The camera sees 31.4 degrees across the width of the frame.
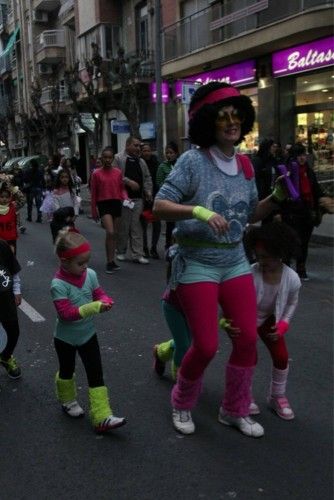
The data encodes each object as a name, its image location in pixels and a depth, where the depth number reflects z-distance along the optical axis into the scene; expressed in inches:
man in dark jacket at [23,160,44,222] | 663.8
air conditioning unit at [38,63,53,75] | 1652.3
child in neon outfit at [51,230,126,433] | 132.3
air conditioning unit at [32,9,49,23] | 1644.9
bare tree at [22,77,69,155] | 1438.2
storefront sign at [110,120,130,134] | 829.2
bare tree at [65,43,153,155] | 833.5
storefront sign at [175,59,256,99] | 726.5
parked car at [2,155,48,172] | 1209.3
